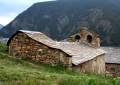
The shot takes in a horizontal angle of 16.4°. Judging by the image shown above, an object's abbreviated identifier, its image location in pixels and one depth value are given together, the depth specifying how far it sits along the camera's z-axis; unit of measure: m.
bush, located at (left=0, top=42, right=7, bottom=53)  27.83
